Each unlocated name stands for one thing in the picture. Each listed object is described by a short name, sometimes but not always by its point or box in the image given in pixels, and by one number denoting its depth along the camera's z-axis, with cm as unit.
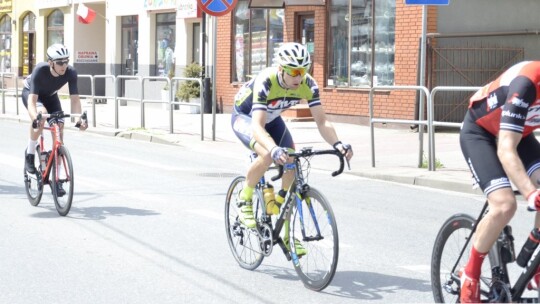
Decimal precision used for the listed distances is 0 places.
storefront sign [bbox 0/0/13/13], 4272
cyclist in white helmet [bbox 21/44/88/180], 1028
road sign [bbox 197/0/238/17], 1792
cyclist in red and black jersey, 503
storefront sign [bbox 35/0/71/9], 3700
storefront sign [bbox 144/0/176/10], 2973
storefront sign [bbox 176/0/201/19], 2786
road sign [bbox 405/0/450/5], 1365
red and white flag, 3388
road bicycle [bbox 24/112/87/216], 1012
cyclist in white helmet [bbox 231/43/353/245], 695
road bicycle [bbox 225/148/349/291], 673
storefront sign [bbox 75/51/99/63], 3656
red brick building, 2097
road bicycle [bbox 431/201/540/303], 520
